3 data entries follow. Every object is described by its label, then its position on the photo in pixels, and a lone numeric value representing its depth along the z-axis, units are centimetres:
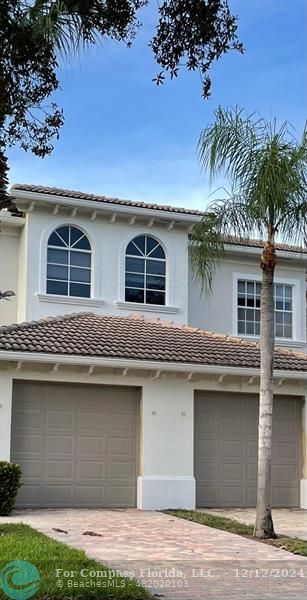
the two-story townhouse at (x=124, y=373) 1683
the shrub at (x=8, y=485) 1491
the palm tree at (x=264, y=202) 1350
